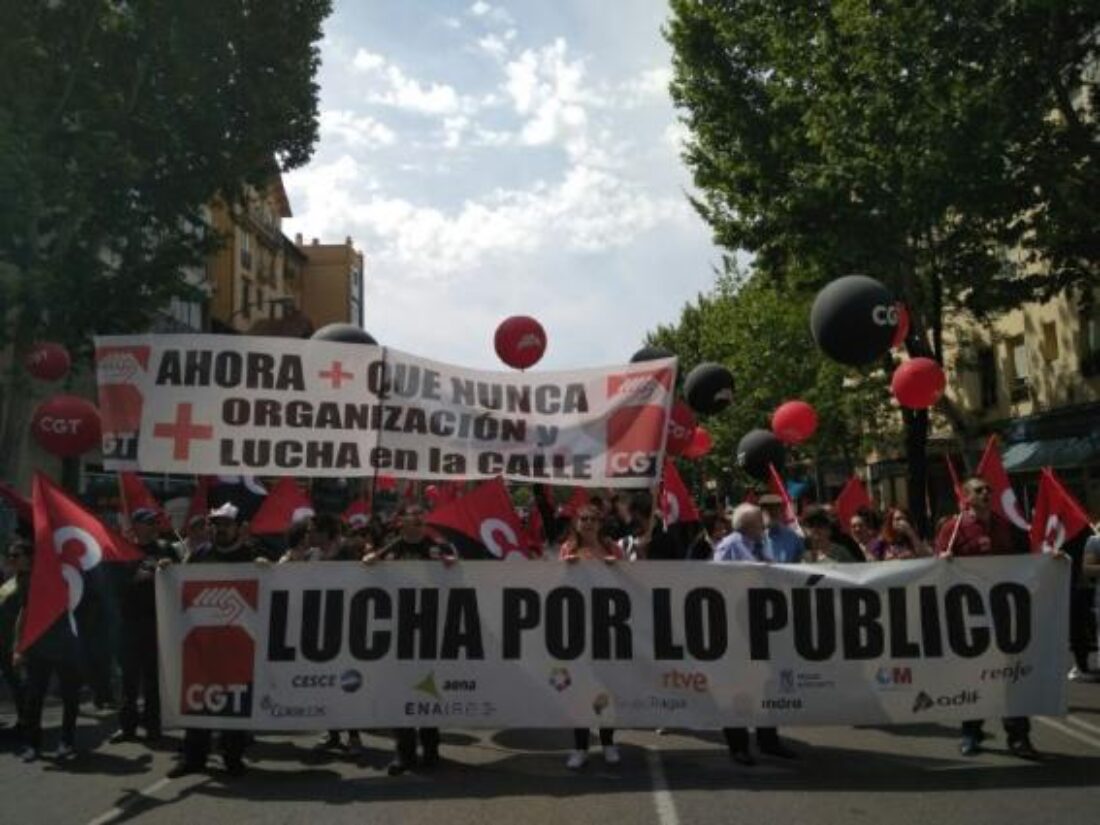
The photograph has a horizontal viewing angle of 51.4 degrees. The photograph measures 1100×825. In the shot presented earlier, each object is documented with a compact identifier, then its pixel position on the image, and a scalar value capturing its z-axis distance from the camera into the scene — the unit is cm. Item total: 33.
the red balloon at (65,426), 1384
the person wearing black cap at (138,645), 913
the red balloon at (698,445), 1606
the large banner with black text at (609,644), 779
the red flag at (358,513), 1375
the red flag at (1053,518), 880
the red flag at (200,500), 1139
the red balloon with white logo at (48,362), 1650
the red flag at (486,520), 909
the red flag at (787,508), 962
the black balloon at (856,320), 1108
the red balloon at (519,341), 1341
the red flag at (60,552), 772
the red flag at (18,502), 912
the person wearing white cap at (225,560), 783
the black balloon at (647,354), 1493
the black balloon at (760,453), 1752
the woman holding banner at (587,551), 789
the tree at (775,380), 3369
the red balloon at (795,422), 1705
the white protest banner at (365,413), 850
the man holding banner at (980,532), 832
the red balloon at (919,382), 1392
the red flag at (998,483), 920
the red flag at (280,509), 1170
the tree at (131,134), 1902
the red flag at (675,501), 1110
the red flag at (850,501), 1397
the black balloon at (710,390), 1503
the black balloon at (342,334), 1221
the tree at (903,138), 2003
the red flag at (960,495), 846
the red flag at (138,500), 973
